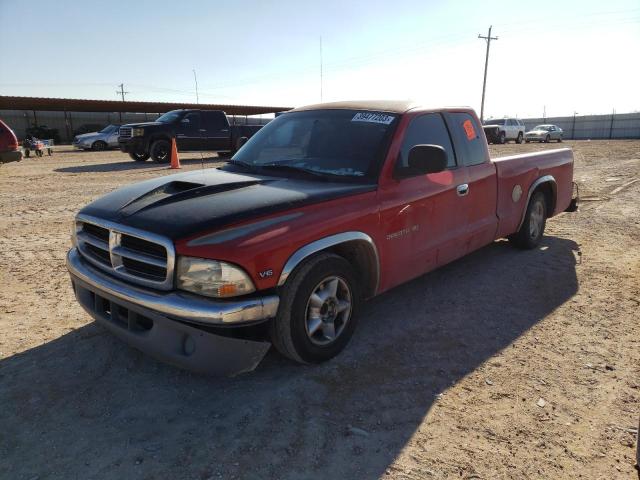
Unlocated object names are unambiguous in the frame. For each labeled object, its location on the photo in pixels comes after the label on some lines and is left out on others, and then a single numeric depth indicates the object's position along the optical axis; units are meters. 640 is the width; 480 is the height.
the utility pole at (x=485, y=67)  47.32
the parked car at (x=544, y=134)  36.47
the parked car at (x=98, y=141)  25.83
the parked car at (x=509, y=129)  31.96
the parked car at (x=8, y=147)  12.40
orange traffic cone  14.27
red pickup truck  2.56
